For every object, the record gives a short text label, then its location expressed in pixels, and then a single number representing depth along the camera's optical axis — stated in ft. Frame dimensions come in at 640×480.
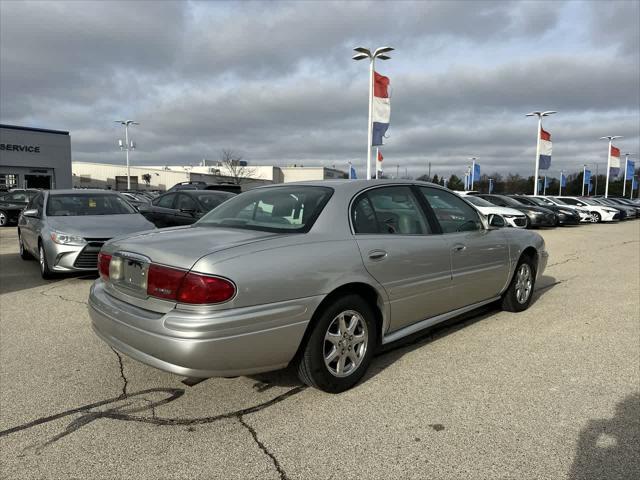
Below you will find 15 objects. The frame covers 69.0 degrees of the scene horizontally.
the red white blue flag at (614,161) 141.90
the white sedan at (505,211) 55.88
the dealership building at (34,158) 121.60
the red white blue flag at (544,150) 100.87
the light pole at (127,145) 155.55
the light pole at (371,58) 56.75
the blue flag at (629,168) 166.40
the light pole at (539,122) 101.54
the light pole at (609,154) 145.58
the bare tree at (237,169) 262.67
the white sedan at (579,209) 80.32
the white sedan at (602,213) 83.61
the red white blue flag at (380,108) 56.03
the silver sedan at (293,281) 8.80
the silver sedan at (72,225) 21.40
